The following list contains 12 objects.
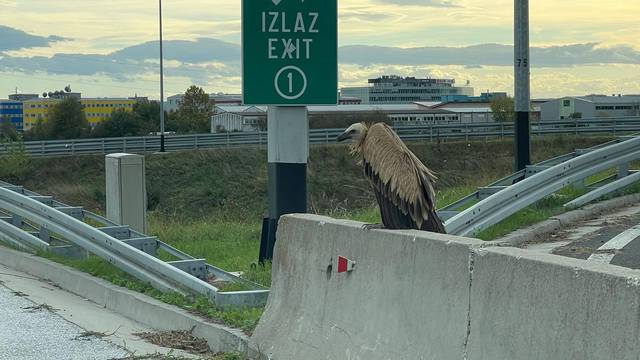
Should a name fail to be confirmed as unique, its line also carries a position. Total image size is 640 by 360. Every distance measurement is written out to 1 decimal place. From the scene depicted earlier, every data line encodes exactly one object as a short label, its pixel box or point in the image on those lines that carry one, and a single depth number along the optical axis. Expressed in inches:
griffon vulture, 247.9
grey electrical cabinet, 531.2
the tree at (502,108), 3198.8
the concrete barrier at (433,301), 154.9
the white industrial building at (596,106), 2781.5
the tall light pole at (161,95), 2149.1
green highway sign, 408.2
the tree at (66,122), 3794.3
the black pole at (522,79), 599.5
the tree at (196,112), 3865.7
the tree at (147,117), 4001.0
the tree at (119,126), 3917.3
